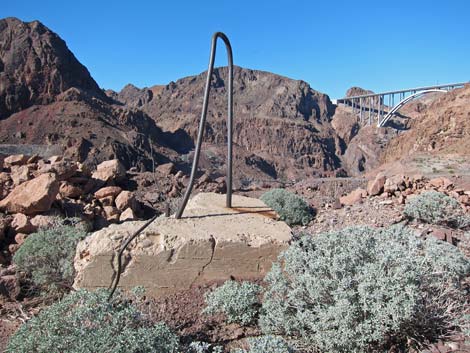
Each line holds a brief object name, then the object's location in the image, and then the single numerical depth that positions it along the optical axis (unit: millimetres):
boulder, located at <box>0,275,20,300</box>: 4594
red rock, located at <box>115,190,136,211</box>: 11195
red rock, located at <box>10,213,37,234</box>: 7520
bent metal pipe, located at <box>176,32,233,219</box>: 4398
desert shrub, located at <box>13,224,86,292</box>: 4641
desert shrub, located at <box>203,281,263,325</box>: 3506
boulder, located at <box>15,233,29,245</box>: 7209
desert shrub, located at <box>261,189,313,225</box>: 8852
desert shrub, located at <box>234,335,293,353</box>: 2662
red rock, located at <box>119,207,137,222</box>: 10211
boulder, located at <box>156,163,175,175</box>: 19484
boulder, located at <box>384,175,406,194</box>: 9609
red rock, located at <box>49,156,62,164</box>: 12883
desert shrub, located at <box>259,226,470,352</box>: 2809
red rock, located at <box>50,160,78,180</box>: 11906
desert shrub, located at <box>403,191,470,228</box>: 7250
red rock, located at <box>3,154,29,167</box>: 13688
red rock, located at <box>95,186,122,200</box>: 11539
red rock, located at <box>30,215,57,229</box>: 7588
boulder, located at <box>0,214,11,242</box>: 7305
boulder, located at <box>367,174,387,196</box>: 9703
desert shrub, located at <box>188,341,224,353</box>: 2878
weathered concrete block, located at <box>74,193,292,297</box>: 3875
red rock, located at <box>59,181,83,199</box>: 11102
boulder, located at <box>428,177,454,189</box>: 10037
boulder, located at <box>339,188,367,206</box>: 9578
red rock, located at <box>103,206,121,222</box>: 10418
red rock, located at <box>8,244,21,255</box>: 6990
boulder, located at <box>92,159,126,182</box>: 13930
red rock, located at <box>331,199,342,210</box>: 9577
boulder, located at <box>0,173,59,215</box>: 8492
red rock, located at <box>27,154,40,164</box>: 13983
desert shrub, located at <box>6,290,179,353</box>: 2535
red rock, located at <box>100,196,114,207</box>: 11253
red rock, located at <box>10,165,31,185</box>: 10836
